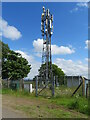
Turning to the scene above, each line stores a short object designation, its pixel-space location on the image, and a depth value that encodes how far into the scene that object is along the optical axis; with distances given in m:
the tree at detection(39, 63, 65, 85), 25.76
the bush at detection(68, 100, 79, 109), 4.44
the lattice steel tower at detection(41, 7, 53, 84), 12.36
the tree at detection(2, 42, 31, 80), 13.63
